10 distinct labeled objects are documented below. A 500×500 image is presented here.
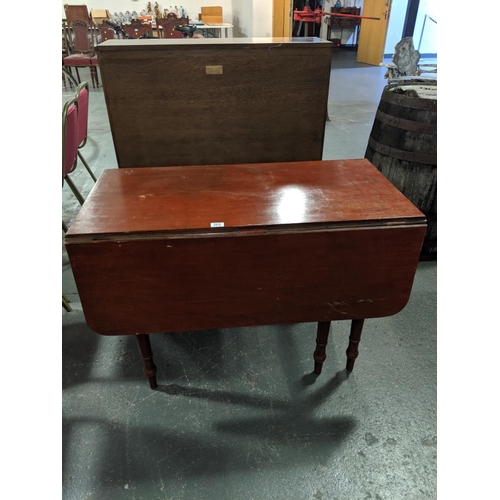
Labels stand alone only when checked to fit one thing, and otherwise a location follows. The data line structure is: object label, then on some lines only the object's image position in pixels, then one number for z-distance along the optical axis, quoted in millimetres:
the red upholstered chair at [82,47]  5309
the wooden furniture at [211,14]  7293
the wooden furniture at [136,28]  5637
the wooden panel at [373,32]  6883
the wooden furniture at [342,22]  8795
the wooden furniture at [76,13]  6648
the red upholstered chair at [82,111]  2069
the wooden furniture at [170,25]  5738
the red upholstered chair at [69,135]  1762
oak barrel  1734
